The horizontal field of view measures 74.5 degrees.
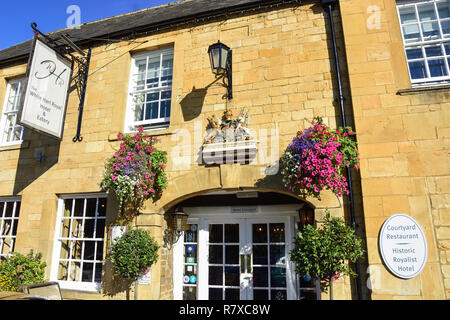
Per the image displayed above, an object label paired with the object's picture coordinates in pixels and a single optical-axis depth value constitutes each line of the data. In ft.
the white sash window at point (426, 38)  15.80
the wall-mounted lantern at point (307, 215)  16.79
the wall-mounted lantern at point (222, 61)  16.81
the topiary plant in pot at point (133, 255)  15.58
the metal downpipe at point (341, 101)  13.56
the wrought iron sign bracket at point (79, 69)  20.80
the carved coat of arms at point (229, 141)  16.58
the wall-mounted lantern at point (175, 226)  18.24
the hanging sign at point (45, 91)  17.74
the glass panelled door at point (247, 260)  18.34
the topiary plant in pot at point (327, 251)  12.64
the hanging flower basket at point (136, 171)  16.11
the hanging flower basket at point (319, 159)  13.46
